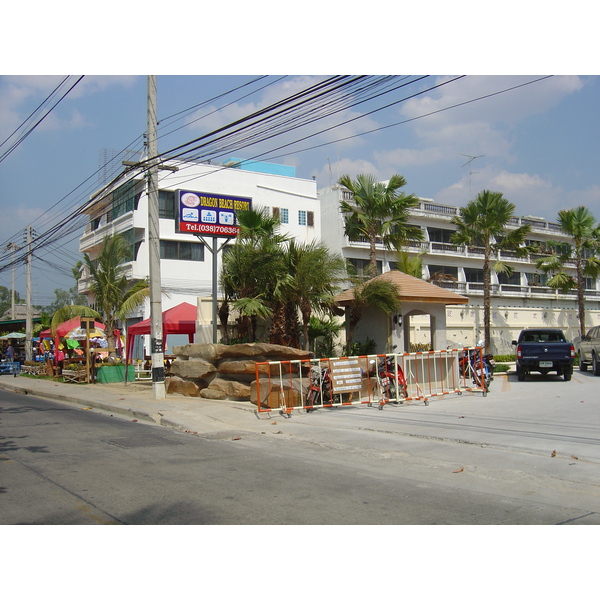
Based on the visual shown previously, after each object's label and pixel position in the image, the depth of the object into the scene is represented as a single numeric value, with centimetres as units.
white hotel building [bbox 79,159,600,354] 3525
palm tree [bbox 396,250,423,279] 3150
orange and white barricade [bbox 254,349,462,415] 1397
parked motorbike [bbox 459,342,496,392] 1673
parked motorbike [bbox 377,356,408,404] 1463
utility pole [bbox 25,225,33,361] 3591
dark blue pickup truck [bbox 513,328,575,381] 2011
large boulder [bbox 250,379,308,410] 1387
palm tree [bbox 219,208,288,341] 1686
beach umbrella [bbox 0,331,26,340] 4015
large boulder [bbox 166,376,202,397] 1736
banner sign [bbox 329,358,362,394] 1413
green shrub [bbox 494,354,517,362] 3272
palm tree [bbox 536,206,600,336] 3425
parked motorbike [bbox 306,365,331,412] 1408
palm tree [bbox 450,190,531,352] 3005
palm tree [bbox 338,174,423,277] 2378
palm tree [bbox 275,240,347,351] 1684
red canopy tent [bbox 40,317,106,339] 2864
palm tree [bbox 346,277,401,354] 1770
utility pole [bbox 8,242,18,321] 4067
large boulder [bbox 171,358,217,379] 1673
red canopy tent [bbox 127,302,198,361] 2150
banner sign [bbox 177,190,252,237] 1856
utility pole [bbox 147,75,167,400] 1697
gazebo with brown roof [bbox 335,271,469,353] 1897
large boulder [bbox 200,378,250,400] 1592
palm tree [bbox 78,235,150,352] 2773
